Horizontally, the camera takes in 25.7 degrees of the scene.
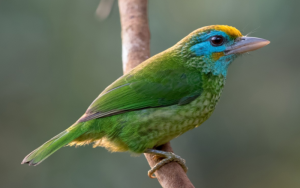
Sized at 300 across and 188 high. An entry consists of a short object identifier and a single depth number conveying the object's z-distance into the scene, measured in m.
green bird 4.79
